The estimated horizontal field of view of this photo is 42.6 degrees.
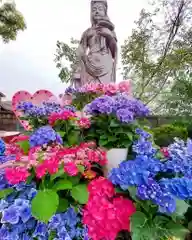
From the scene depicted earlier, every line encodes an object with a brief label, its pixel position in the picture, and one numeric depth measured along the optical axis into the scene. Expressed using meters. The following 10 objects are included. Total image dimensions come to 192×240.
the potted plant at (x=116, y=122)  1.28
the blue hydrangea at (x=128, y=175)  0.87
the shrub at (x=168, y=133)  4.06
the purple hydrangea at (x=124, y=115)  1.25
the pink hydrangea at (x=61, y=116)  1.39
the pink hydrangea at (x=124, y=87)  1.78
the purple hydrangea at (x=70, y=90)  1.92
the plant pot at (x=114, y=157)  1.27
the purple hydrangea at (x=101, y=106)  1.29
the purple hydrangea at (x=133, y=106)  1.33
